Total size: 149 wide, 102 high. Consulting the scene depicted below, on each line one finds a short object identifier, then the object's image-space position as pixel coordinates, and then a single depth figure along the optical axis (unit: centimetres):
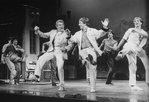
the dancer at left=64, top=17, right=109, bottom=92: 463
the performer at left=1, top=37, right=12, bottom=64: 632
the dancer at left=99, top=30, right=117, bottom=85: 454
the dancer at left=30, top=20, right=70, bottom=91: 514
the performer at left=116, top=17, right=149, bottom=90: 422
